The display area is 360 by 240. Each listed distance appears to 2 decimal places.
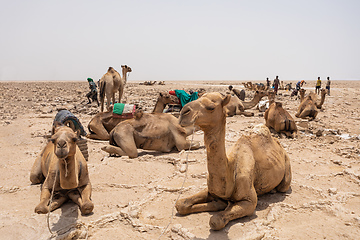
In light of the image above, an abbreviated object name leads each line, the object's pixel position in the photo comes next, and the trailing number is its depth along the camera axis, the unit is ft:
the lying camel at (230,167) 10.83
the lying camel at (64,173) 12.21
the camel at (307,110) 40.83
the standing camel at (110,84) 43.24
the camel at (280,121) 30.66
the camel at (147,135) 22.53
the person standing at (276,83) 80.81
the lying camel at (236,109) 44.47
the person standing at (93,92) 56.69
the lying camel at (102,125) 28.22
